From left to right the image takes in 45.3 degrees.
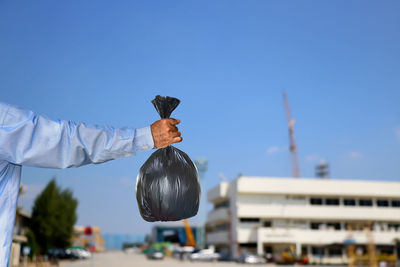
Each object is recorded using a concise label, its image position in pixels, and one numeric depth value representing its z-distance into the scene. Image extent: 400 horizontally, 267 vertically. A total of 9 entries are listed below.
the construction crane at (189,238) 78.47
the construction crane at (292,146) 84.25
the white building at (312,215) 47.16
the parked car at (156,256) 52.44
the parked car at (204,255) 49.09
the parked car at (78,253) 49.23
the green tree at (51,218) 37.50
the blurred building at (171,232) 93.33
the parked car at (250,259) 42.05
